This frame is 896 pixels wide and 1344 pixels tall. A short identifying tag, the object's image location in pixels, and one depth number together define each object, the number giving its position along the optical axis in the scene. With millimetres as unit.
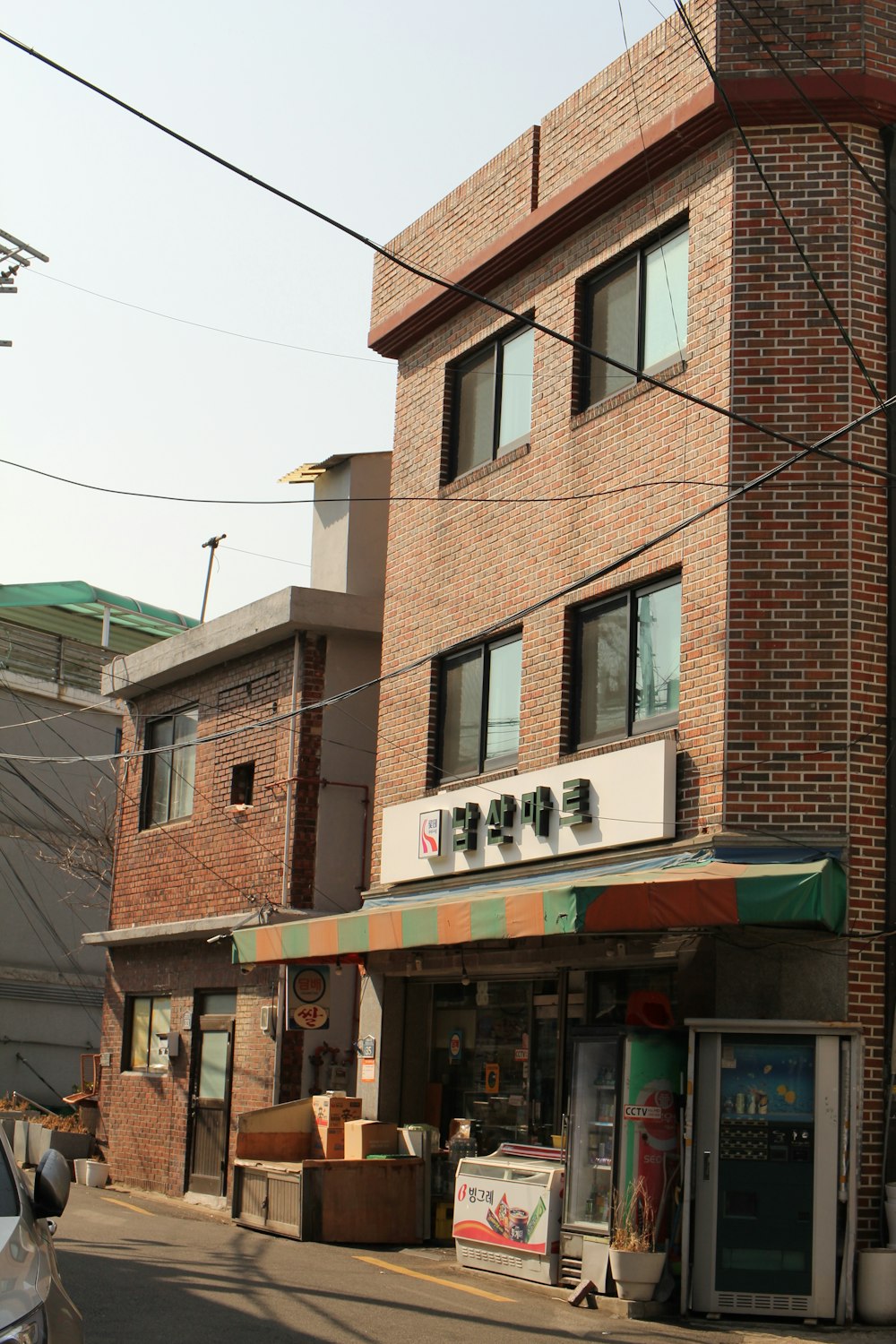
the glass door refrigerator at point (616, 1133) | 11523
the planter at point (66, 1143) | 21812
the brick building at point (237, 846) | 18469
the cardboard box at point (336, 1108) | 15750
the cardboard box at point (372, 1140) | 15203
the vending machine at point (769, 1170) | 10922
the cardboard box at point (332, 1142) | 15594
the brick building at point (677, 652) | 11250
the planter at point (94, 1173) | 20906
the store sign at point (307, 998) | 17516
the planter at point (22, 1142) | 22288
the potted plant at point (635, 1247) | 11086
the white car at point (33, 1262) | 5664
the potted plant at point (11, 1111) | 23203
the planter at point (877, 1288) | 10844
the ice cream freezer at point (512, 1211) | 12172
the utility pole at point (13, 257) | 19984
